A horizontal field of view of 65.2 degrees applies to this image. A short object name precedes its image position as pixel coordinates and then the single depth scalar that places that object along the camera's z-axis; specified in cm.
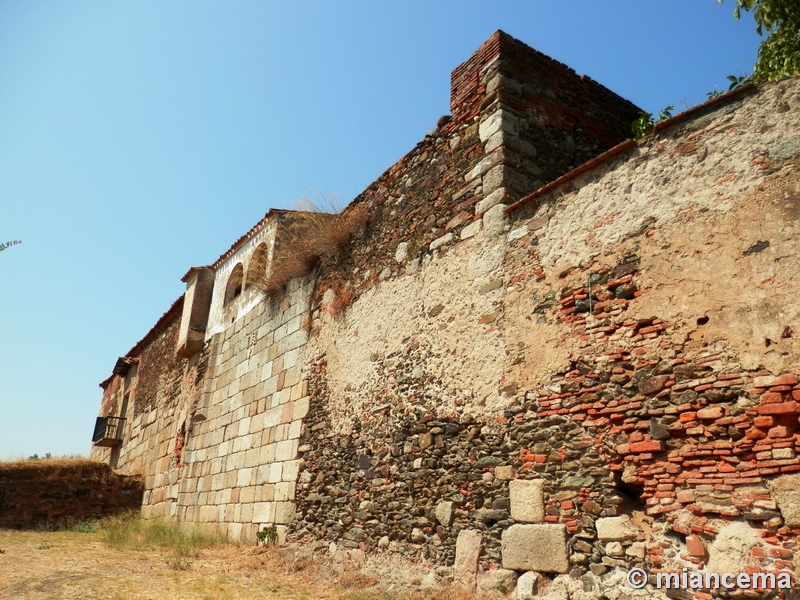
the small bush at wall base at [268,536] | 778
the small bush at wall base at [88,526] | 1131
